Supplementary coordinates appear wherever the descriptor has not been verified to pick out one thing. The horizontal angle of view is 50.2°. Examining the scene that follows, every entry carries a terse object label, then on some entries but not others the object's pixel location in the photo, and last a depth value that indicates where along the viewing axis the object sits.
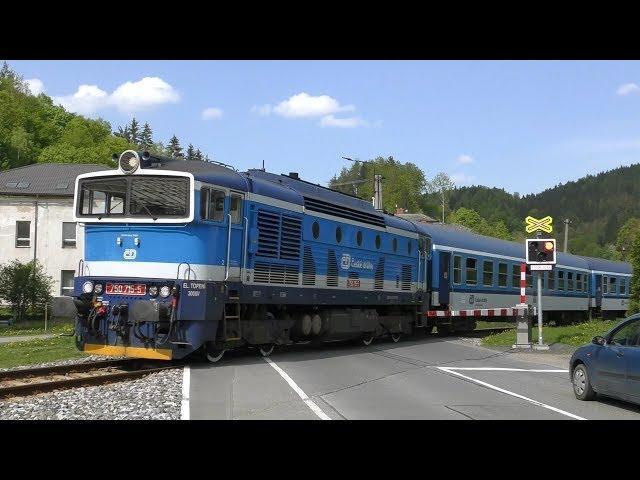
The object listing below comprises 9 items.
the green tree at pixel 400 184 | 109.25
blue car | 10.00
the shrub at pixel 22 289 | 34.09
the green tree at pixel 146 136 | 139.62
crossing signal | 20.09
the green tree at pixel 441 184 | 124.88
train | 12.55
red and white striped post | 21.20
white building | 42.25
